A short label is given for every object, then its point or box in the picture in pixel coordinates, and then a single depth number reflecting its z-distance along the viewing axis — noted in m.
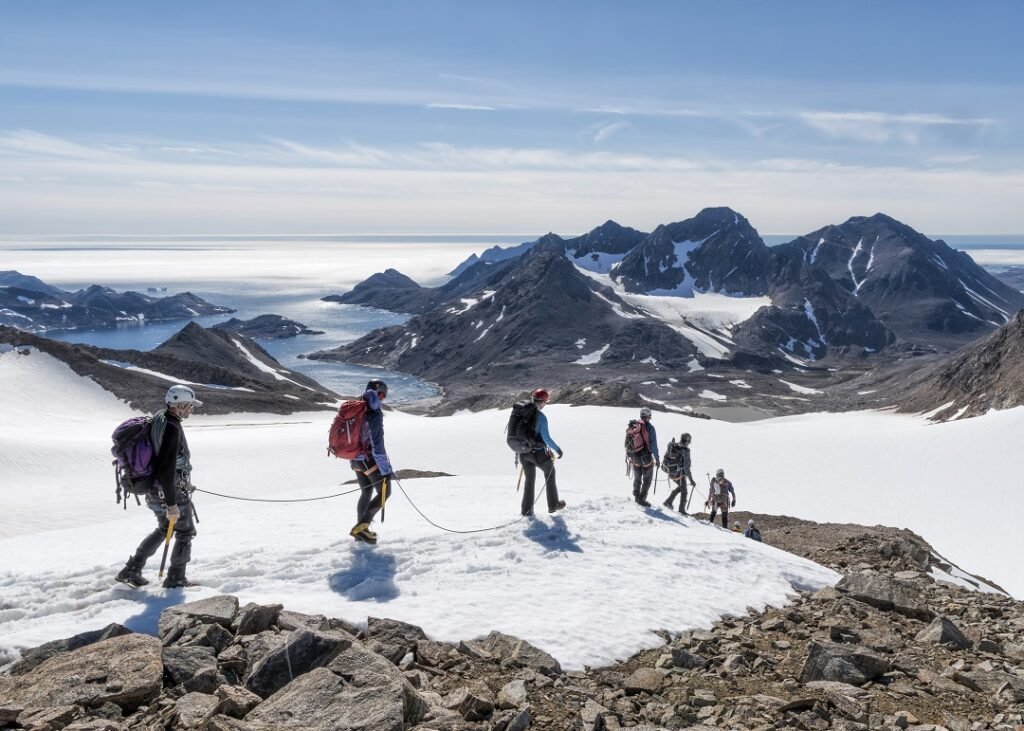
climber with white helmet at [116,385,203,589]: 10.37
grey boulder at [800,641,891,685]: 9.16
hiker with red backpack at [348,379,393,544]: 12.91
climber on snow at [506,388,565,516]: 15.66
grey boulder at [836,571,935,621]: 12.66
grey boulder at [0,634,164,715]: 7.13
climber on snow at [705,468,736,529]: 23.83
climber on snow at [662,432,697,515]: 22.03
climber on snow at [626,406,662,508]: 18.66
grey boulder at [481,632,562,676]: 8.88
